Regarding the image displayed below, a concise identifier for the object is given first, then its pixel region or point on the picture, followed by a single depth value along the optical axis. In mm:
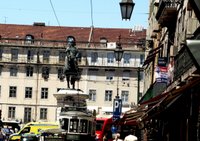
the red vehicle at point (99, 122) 62834
